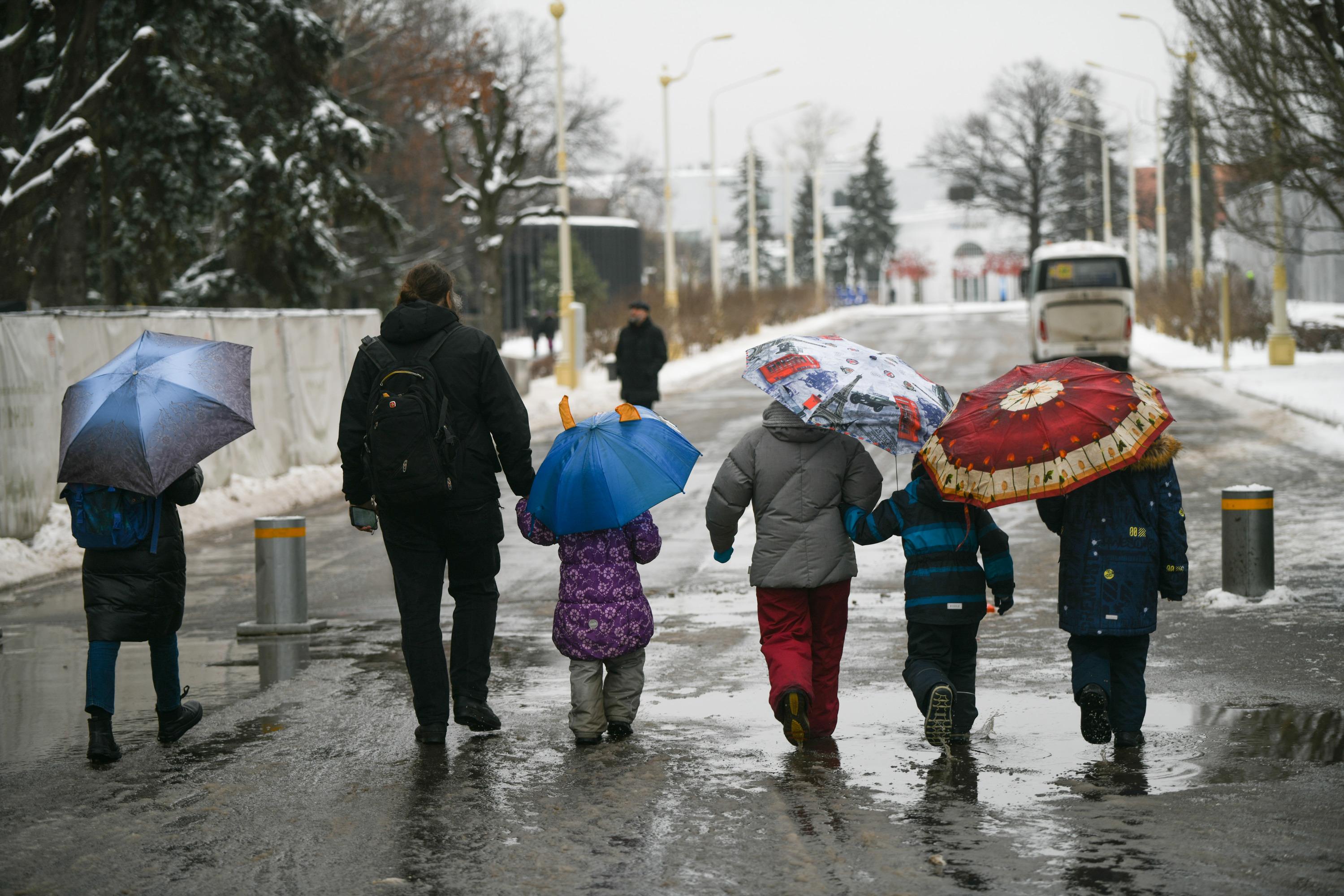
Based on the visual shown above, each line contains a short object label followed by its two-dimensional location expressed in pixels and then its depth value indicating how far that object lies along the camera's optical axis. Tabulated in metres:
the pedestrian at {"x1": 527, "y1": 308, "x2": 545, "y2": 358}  48.59
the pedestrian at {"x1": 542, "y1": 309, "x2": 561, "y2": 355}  47.91
